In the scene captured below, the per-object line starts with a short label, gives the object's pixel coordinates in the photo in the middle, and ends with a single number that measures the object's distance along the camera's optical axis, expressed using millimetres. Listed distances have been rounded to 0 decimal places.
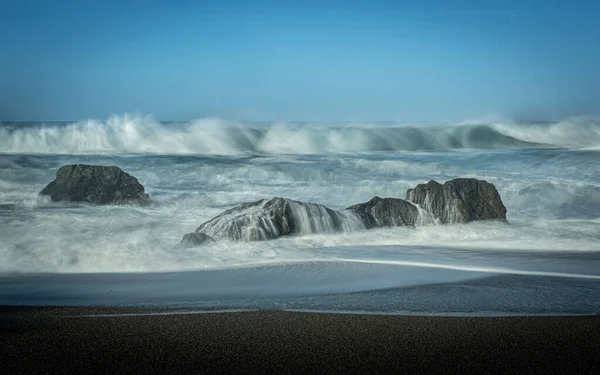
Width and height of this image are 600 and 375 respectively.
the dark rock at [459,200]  11758
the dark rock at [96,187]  14562
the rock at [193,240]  9102
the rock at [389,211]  11172
